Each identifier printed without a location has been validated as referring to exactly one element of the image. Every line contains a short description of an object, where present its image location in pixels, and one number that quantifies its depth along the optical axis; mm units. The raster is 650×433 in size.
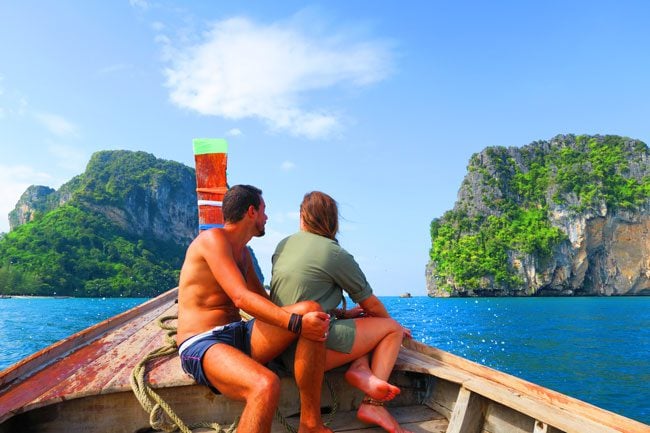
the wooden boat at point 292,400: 1945
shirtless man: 1854
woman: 2191
